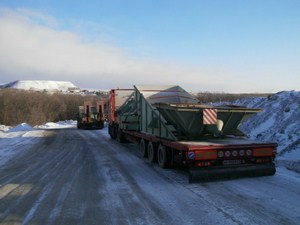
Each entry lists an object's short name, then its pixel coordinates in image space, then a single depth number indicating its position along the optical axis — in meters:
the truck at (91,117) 25.03
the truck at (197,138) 6.13
